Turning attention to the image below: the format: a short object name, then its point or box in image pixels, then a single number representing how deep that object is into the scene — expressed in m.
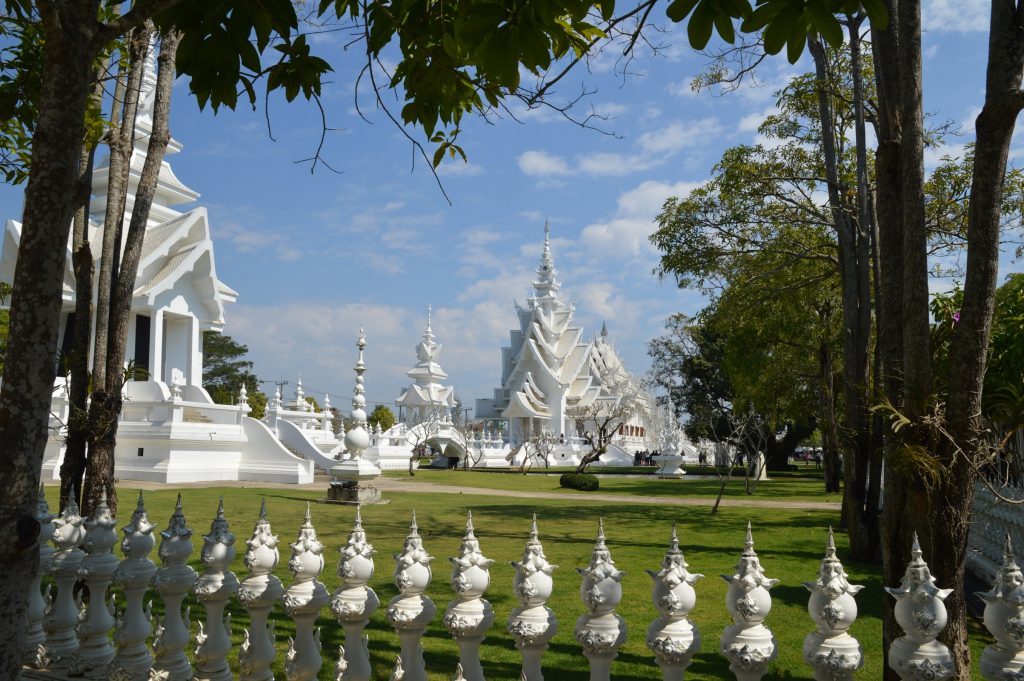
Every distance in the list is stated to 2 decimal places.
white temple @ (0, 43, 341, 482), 21.72
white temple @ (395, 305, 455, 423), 55.75
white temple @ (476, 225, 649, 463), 62.22
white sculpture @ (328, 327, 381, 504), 17.50
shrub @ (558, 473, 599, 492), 26.34
